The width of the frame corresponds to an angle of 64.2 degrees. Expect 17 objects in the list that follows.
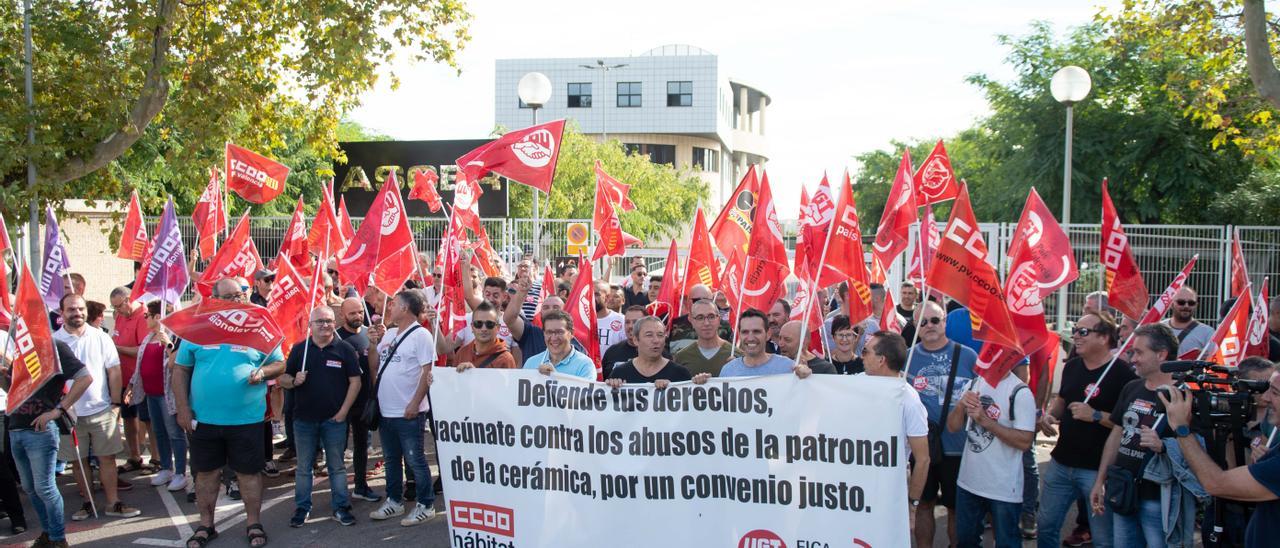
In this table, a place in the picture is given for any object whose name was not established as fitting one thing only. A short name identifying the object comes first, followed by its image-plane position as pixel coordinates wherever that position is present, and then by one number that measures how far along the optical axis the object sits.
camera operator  4.13
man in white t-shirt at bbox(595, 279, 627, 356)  9.82
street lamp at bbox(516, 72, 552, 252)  14.40
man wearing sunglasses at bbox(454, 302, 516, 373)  7.53
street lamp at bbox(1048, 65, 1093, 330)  14.70
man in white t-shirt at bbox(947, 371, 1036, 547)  5.82
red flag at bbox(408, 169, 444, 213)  15.86
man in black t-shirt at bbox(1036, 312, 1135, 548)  6.14
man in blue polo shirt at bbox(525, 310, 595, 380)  6.64
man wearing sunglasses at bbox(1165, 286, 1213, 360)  8.69
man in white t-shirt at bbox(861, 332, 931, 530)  5.43
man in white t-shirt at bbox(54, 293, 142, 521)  7.93
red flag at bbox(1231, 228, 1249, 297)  8.53
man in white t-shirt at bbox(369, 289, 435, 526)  7.79
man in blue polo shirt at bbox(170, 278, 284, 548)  7.19
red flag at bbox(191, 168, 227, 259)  11.78
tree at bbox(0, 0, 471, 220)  13.88
